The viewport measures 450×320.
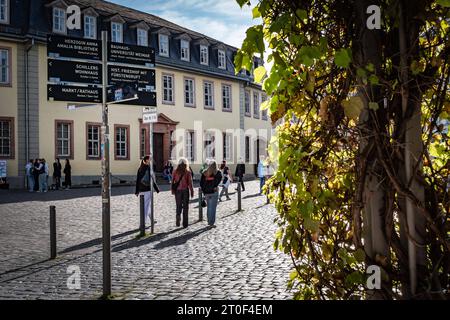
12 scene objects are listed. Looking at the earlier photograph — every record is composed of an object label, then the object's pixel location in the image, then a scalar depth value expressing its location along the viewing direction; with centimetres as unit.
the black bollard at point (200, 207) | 1346
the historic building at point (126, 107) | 2870
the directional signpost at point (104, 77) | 539
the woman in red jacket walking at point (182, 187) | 1247
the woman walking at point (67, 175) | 2855
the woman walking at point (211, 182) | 1296
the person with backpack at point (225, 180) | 2034
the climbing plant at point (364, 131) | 234
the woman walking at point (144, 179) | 1262
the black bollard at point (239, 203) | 1612
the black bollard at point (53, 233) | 834
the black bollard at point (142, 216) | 1088
